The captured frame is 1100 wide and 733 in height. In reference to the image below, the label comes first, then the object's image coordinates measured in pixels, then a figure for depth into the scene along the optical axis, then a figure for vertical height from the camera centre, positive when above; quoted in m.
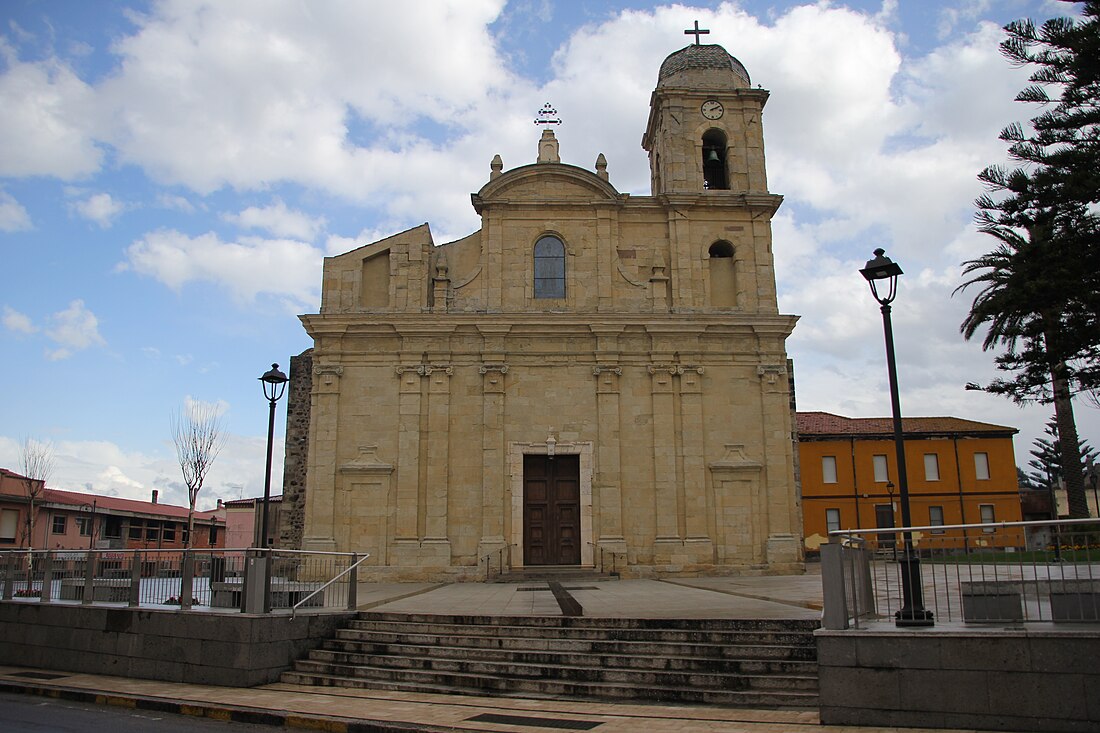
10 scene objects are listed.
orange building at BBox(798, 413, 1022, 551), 43.69 +3.15
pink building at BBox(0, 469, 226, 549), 41.22 +1.13
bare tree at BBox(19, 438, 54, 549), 40.25 +2.35
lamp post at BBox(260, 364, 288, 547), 19.12 +3.62
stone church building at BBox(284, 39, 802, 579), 22.73 +4.29
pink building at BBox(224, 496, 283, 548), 44.06 +0.96
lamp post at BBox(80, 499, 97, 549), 42.31 +1.15
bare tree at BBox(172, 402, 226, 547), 40.75 +3.53
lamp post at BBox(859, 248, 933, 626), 8.90 +0.50
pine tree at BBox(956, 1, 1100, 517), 14.19 +5.78
